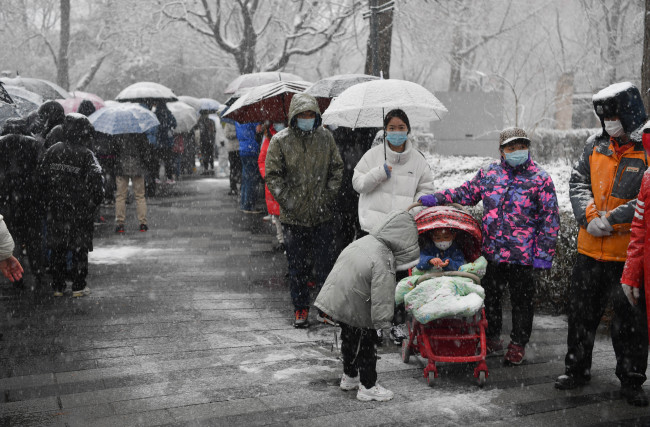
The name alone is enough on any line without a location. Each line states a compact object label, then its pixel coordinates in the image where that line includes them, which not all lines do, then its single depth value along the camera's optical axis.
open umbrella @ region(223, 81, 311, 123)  9.04
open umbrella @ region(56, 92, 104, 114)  14.76
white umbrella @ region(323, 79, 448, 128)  6.44
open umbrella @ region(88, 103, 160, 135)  11.88
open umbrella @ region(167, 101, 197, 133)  19.31
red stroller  5.36
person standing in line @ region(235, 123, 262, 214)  13.22
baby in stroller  5.66
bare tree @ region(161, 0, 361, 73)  24.00
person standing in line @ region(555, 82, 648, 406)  4.96
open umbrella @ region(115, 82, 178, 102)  16.23
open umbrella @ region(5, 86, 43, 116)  9.69
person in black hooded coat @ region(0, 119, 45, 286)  7.94
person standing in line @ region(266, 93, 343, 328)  6.68
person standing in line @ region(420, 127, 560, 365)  5.65
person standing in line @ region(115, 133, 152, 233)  12.12
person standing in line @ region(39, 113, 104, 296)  7.74
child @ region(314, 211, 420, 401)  4.85
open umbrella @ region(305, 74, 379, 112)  8.18
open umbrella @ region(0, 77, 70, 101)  13.36
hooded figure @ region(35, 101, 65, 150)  8.39
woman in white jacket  6.16
